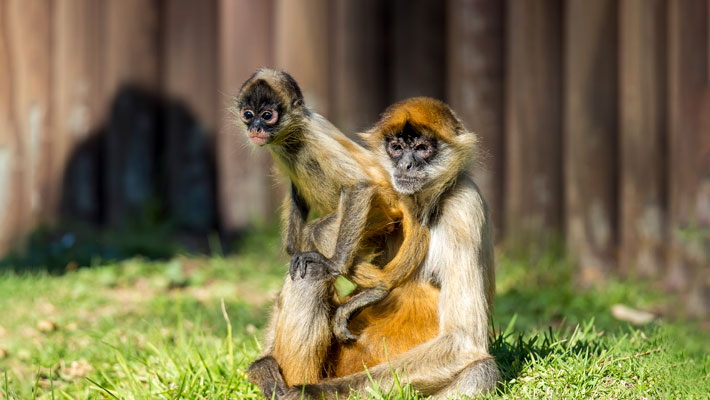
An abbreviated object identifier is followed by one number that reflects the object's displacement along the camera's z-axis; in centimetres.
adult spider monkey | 859
